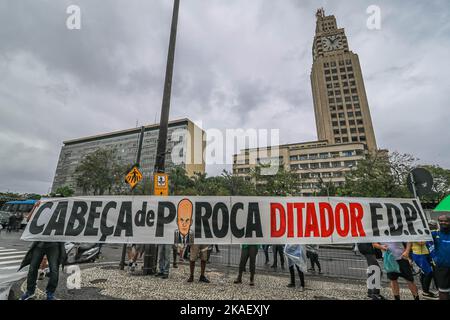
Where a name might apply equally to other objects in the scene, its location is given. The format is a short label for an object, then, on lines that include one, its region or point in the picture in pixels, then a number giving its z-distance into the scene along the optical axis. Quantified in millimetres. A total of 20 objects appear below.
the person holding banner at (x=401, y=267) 4082
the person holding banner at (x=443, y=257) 3471
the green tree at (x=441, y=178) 29875
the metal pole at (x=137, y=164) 6236
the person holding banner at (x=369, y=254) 4824
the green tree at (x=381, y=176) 19484
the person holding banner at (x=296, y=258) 4958
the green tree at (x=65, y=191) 56575
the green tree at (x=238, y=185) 36594
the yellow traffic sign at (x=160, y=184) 5684
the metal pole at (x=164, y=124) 5680
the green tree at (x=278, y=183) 29394
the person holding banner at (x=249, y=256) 5105
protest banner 4367
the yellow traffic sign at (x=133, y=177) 7092
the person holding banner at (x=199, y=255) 5223
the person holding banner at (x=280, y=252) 7574
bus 23236
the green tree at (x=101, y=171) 33594
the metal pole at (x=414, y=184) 4545
